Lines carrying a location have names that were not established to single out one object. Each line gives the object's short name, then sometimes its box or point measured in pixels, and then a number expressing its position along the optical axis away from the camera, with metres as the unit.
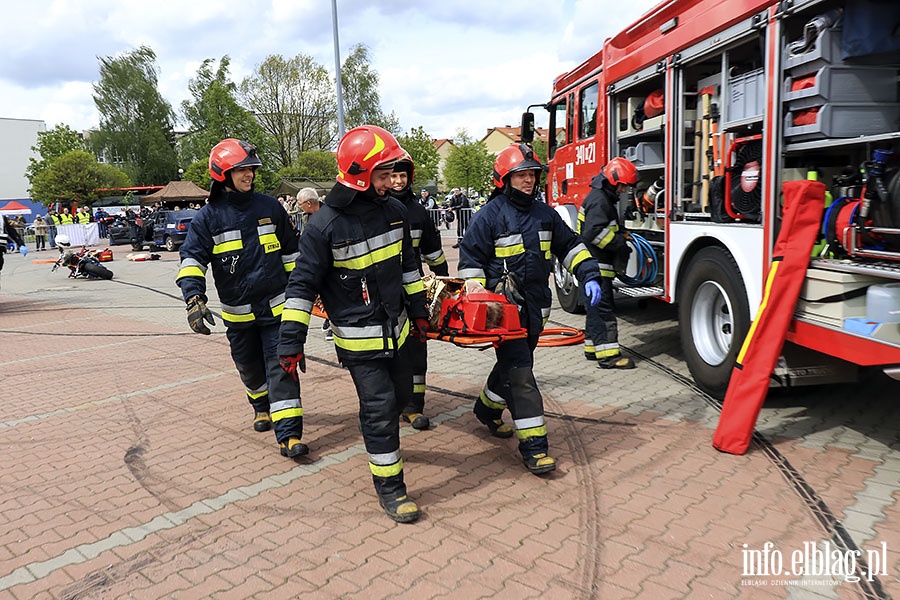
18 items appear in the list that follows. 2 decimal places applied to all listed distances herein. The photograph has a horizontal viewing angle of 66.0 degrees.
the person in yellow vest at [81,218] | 30.16
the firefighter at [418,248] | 4.62
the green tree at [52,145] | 49.06
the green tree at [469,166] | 62.22
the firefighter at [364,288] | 3.61
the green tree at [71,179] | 43.53
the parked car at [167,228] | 24.22
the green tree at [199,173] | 40.81
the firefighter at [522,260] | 4.20
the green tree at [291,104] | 44.53
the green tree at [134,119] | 54.78
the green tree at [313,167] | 43.22
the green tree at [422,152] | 48.44
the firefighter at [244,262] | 4.54
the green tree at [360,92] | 48.62
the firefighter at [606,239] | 6.51
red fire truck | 4.07
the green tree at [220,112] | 37.59
